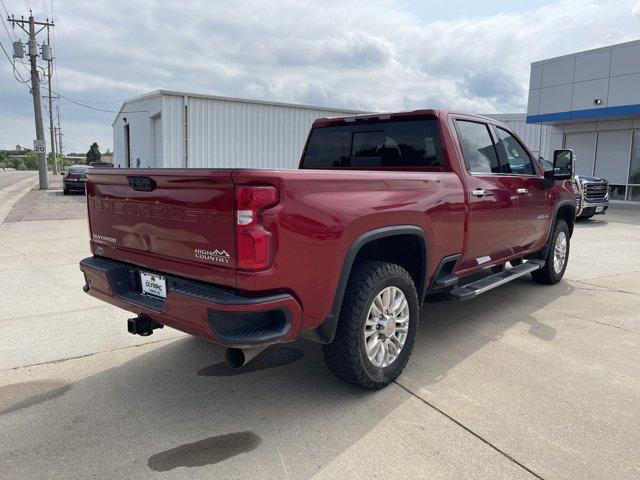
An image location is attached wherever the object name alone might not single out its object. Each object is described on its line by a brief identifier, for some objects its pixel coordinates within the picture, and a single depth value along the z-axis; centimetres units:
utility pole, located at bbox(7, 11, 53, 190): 2720
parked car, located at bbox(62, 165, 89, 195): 2278
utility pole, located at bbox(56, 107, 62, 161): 9688
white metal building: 1767
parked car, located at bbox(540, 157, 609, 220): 1380
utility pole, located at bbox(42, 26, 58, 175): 6024
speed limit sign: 2722
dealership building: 1850
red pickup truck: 263
